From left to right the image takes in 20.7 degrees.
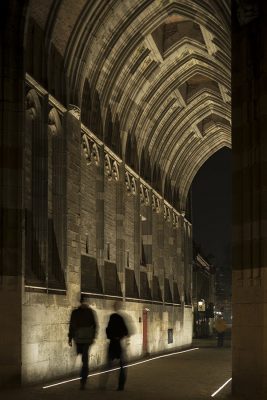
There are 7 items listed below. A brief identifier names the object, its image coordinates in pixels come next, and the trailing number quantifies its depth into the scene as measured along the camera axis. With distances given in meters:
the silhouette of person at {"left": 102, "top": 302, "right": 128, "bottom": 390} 14.00
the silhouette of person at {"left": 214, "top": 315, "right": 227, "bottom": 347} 37.41
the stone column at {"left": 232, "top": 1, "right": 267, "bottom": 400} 13.82
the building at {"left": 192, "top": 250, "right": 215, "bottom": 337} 54.50
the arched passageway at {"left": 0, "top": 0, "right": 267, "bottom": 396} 14.54
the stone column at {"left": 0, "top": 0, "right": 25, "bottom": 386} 16.69
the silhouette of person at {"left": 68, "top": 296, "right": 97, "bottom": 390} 14.55
